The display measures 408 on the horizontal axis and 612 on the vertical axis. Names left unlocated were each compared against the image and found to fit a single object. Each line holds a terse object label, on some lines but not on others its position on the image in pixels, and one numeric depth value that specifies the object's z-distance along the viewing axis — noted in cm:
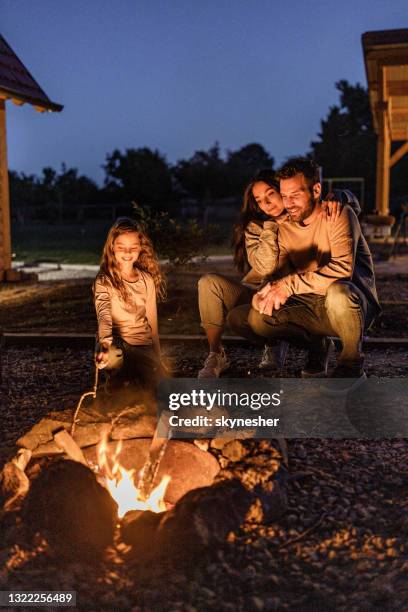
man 349
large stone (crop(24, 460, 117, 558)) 227
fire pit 226
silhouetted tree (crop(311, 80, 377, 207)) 3722
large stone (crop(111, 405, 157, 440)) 285
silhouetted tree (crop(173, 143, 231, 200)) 3856
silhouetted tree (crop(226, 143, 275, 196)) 3938
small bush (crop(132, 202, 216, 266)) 734
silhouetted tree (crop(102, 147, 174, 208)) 3744
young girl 360
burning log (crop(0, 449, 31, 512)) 245
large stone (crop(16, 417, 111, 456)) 275
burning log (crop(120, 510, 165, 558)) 224
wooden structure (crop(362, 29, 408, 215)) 984
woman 385
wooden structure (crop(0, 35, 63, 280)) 967
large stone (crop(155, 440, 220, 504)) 264
